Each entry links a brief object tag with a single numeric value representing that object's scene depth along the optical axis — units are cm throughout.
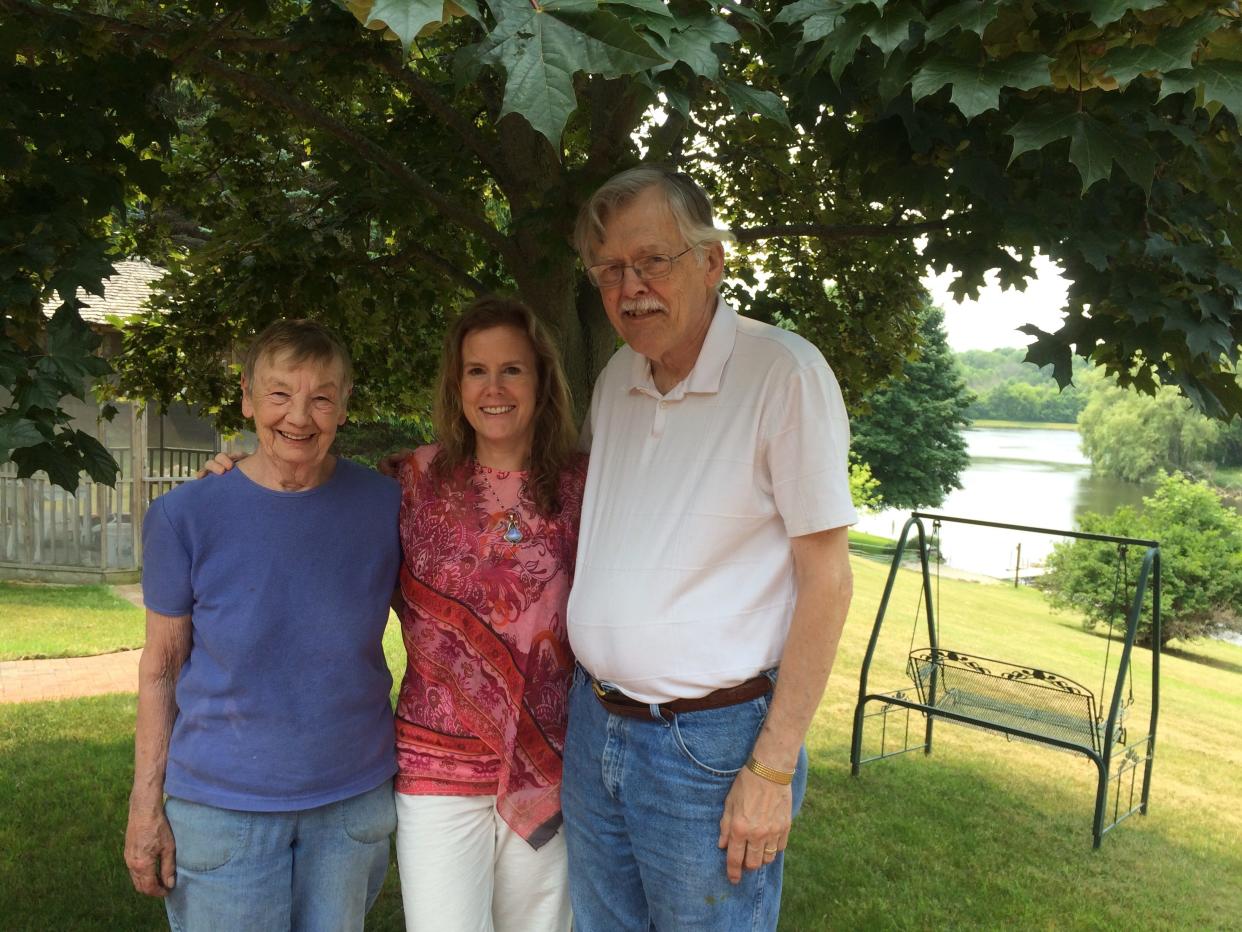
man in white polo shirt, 197
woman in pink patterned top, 232
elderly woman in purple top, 218
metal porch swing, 590
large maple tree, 182
